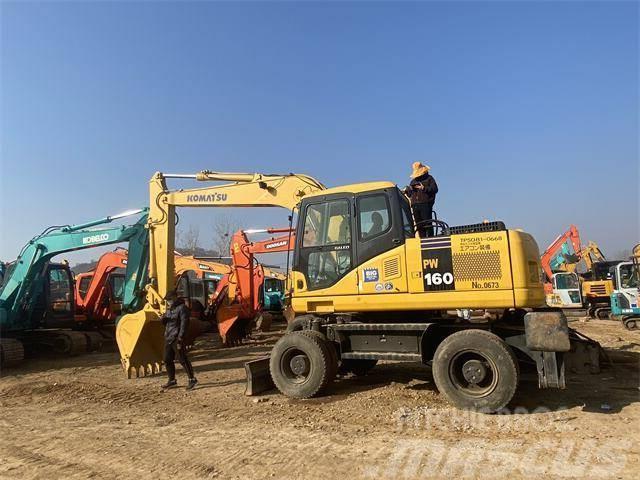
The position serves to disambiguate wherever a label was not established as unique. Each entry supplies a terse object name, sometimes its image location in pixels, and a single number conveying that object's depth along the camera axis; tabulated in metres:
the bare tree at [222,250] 45.67
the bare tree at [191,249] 46.93
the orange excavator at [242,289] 14.27
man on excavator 7.51
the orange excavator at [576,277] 20.97
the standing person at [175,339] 8.15
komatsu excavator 6.06
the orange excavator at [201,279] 16.38
